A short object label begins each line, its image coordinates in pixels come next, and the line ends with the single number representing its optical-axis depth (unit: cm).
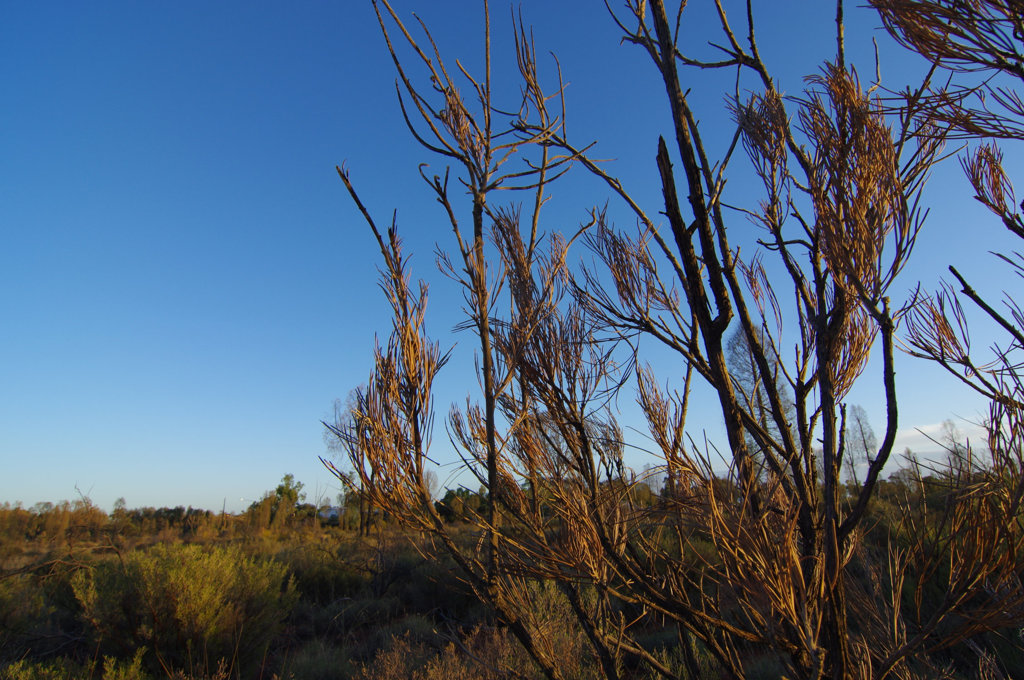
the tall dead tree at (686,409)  95
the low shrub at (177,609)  512
